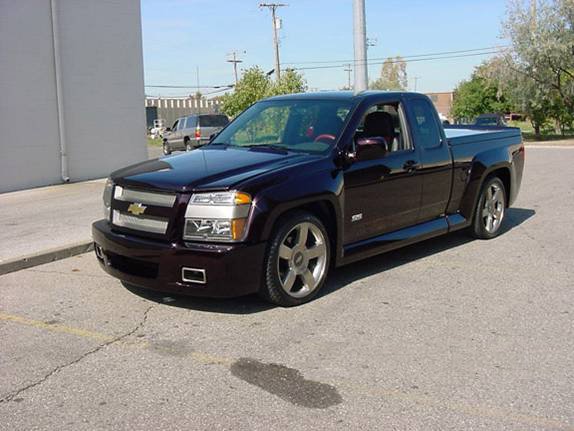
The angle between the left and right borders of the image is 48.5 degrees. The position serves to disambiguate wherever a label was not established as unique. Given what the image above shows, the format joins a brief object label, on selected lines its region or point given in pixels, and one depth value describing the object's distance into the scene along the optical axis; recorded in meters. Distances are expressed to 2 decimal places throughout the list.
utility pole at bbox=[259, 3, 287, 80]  46.38
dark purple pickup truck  4.86
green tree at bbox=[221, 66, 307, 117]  20.07
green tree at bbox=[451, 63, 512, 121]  62.03
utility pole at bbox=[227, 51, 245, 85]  70.81
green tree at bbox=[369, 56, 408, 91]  94.31
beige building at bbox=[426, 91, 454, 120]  103.70
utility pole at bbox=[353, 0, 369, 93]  13.46
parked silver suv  26.33
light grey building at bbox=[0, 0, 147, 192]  12.30
